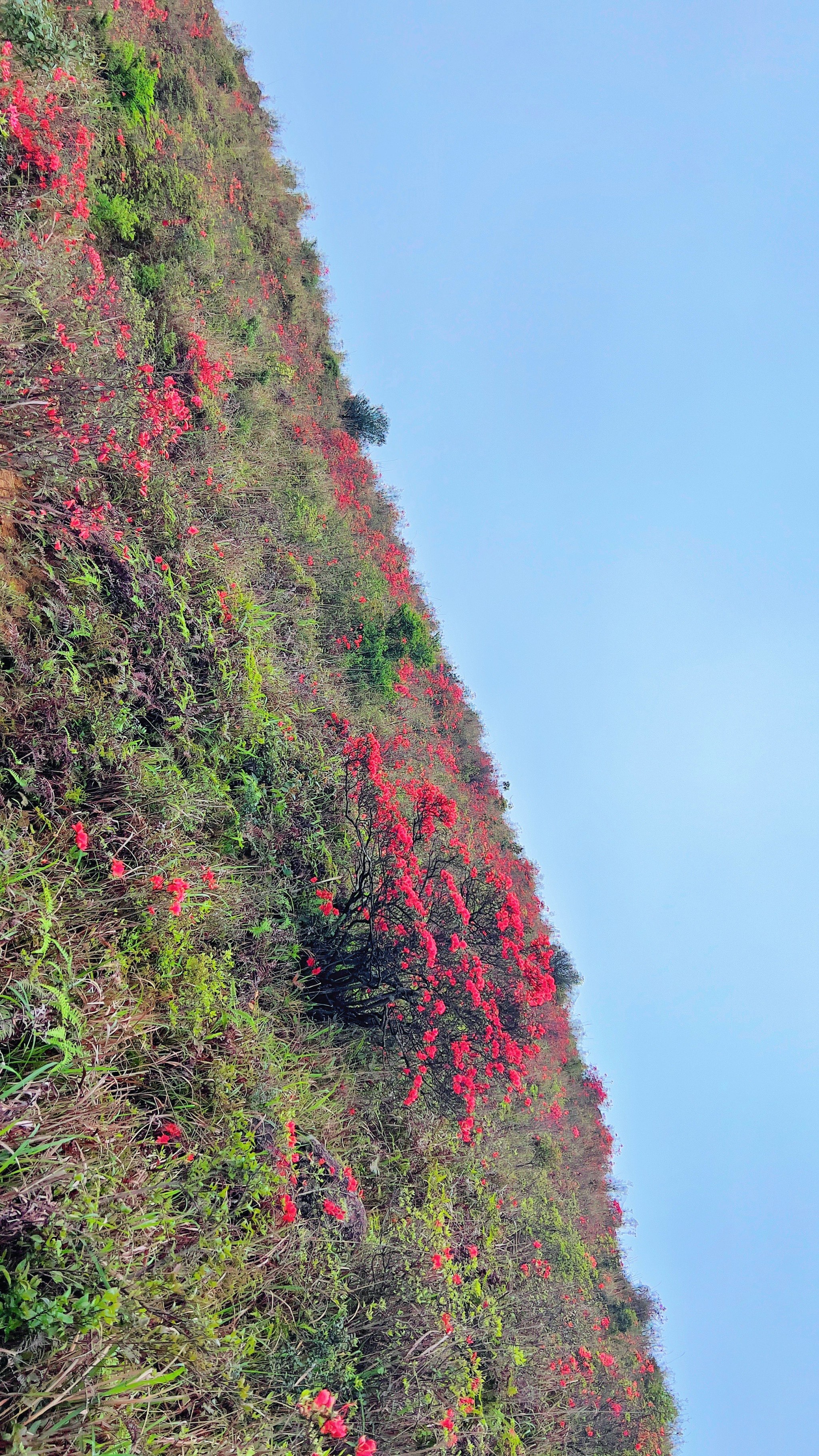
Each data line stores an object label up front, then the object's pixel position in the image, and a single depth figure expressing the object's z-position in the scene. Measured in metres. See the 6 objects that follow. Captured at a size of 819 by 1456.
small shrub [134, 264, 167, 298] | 6.92
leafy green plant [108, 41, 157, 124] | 7.09
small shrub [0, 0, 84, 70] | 5.22
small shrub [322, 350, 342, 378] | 15.48
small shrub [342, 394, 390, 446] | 16.61
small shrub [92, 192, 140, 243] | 6.54
